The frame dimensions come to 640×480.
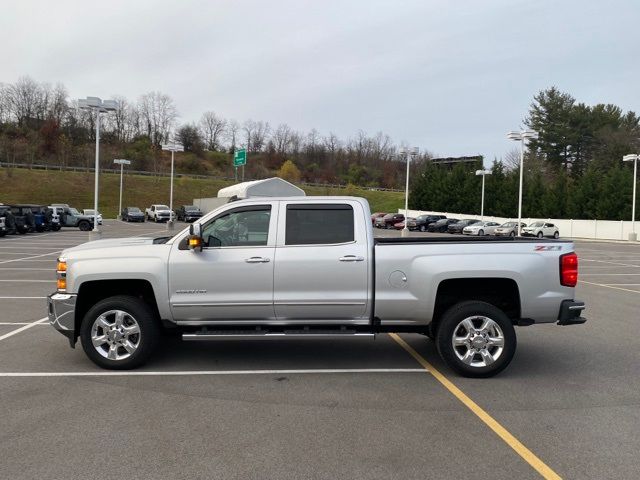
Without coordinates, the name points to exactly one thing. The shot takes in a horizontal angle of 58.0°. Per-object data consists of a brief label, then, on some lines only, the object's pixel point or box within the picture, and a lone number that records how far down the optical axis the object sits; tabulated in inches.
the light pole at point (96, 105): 1035.3
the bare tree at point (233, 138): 5649.6
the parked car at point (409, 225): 2151.8
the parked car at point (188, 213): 2335.8
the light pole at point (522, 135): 1428.4
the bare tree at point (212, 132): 5585.6
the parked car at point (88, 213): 1849.2
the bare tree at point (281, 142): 5541.3
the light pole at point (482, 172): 2306.6
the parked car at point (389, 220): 2176.4
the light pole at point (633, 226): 1793.8
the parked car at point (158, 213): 2433.6
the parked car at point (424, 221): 2186.3
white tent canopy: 1521.9
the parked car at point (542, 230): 1877.5
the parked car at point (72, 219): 1721.2
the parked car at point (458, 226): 2131.9
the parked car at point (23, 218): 1328.7
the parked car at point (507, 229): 1829.4
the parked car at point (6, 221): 1204.2
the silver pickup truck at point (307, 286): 246.4
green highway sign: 2777.6
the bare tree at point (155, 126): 5206.7
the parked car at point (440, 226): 2154.3
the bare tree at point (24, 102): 4537.4
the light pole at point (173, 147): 2124.0
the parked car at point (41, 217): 1452.1
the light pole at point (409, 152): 1711.4
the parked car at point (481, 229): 1926.9
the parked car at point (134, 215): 2396.7
